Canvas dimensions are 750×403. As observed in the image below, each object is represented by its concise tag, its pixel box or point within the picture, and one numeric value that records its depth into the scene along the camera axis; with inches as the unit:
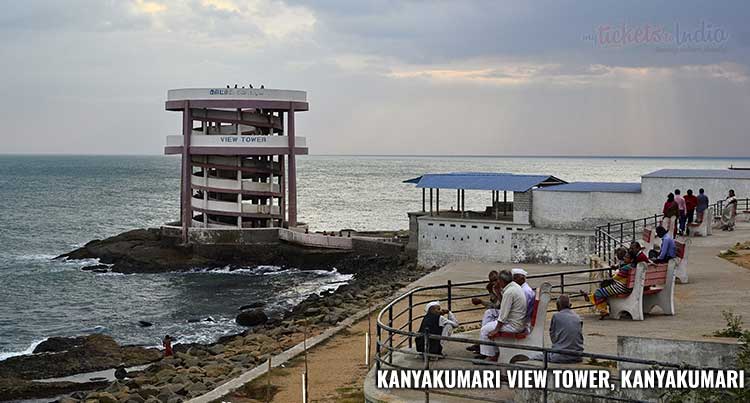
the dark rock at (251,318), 1216.8
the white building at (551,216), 1216.2
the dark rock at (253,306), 1362.5
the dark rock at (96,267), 1839.6
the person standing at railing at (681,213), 952.3
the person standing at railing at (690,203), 985.5
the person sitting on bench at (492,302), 470.9
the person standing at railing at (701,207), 1004.6
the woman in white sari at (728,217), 1072.8
